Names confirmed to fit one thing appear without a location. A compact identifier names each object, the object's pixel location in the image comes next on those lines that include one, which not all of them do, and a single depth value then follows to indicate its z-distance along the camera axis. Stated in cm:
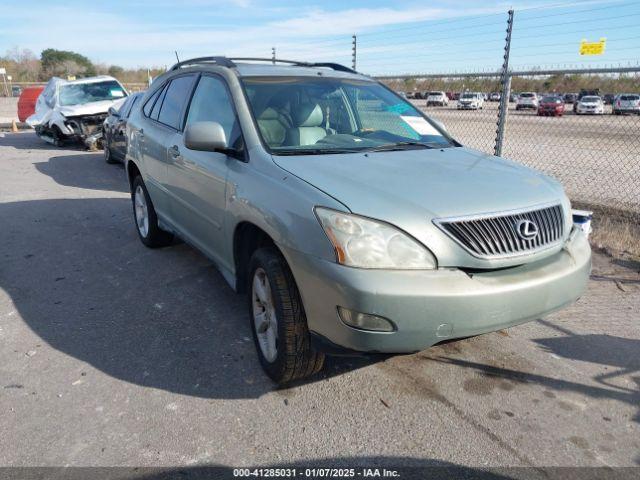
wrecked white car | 1341
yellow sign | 674
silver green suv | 240
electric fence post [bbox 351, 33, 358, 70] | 1039
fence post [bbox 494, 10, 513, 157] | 661
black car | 992
